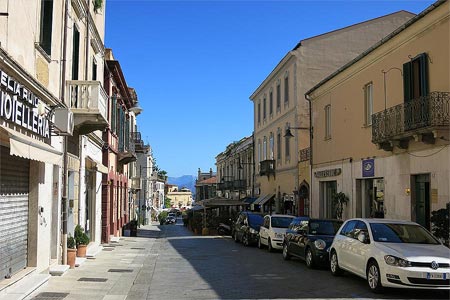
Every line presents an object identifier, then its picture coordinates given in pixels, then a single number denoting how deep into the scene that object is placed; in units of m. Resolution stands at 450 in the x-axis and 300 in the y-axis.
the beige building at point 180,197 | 171.88
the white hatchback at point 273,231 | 20.61
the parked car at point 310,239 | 14.59
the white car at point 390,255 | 9.82
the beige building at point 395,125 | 14.82
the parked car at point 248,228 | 24.06
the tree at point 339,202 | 22.39
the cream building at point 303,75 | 30.31
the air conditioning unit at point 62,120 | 12.02
